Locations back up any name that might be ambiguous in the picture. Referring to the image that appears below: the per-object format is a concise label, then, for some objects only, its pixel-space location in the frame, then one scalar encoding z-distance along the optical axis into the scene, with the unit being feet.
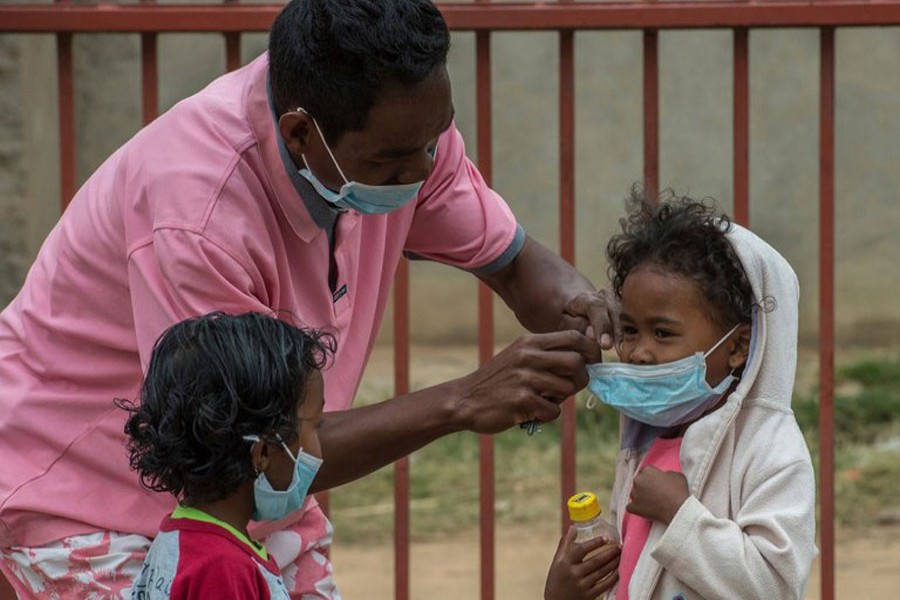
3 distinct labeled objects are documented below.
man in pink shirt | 18.23
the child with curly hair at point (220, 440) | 16.74
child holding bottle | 18.70
